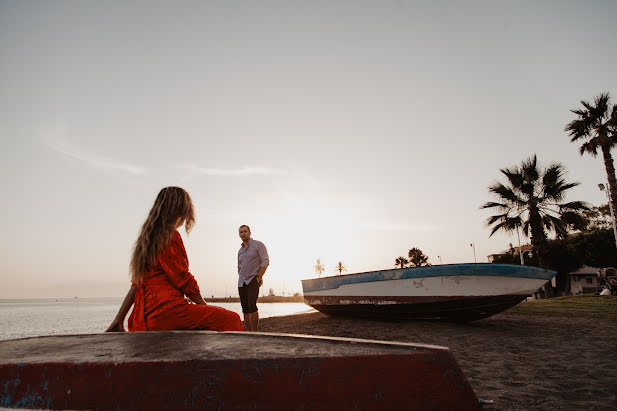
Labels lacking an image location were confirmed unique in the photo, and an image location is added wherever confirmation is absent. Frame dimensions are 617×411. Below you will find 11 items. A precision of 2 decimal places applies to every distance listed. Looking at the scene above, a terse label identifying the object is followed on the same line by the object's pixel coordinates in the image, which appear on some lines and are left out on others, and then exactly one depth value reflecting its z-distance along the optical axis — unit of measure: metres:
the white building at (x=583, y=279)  49.50
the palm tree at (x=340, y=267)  119.75
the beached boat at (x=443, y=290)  6.64
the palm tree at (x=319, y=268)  124.56
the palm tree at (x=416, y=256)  63.37
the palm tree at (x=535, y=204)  17.50
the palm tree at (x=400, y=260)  73.69
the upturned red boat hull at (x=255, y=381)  0.91
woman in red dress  2.12
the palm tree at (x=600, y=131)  17.17
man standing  5.85
